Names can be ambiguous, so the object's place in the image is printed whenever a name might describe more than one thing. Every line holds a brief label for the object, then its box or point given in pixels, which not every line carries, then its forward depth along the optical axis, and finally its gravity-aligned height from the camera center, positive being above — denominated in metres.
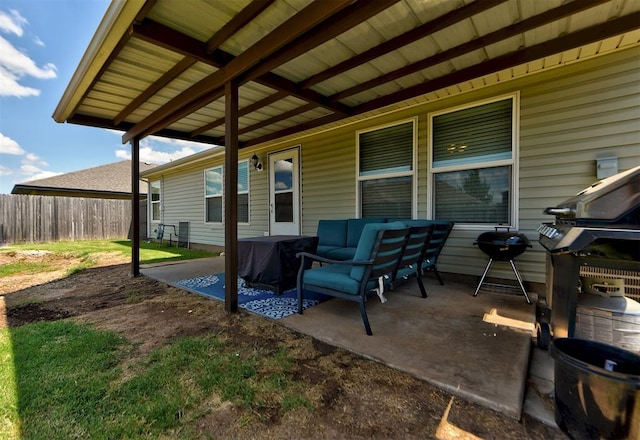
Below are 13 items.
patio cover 2.32 +1.79
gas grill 1.41 -0.18
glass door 5.99 +0.60
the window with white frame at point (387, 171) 4.38 +0.81
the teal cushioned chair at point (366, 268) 2.31 -0.47
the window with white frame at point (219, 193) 7.21 +0.68
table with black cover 3.46 -0.59
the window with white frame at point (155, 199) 10.96 +0.73
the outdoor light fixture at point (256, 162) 6.68 +1.38
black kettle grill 3.04 -0.32
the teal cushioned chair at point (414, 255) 2.80 -0.43
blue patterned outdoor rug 3.01 -1.05
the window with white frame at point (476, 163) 3.54 +0.77
